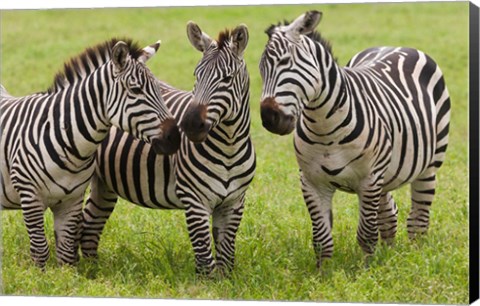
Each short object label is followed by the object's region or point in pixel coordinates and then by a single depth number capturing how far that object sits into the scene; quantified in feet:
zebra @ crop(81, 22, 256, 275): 42.88
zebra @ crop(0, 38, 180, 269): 43.96
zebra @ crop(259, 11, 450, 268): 42.47
